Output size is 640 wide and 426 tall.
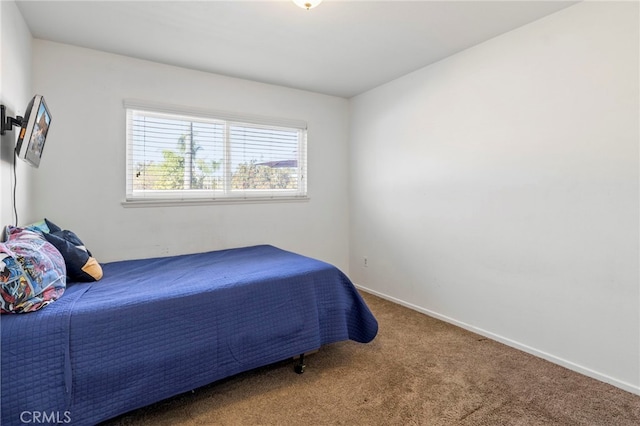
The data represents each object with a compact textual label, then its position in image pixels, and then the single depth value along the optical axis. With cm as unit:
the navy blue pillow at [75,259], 197
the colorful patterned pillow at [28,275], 141
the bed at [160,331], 140
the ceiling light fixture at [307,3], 185
